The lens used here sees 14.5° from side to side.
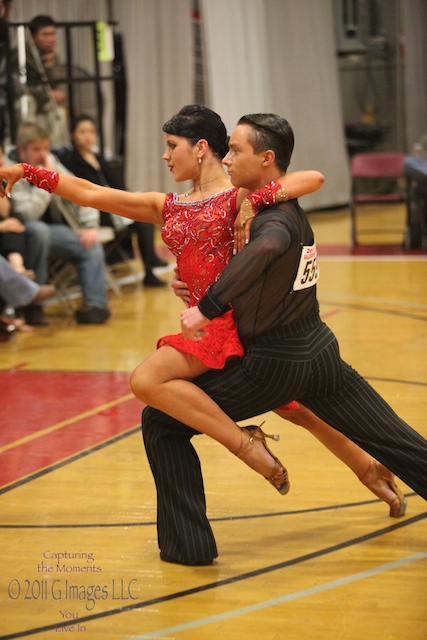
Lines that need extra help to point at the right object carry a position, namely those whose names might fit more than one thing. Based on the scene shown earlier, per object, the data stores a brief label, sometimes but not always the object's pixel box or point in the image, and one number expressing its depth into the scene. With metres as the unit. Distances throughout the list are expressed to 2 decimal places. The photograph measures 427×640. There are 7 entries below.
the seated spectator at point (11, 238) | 12.22
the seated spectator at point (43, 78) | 15.11
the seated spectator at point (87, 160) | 14.34
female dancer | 5.26
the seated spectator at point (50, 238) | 12.81
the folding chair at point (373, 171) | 19.30
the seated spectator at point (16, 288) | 11.90
